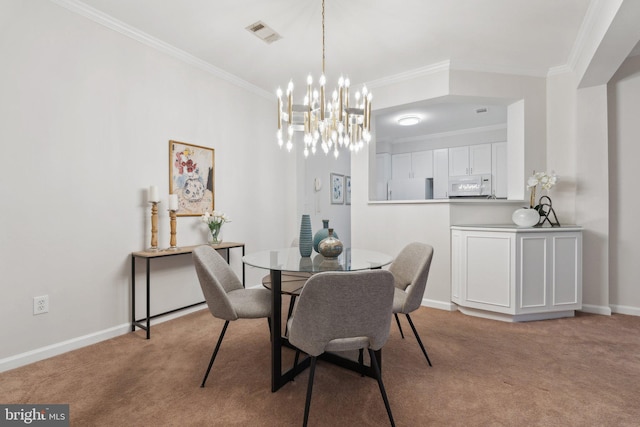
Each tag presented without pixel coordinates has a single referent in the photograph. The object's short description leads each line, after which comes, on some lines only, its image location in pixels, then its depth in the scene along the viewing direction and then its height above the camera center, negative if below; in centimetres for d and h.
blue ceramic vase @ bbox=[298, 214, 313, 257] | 219 -19
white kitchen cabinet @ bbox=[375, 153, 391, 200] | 653 +84
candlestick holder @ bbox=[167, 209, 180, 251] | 282 -15
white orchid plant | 307 +32
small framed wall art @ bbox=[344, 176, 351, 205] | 631 +45
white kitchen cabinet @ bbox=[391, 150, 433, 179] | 614 +99
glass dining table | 176 -31
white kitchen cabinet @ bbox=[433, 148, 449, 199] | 591 +77
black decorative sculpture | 316 +0
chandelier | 198 +65
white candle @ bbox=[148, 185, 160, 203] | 264 +16
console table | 248 -53
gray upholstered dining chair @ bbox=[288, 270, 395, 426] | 131 -44
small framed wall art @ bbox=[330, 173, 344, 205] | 585 +47
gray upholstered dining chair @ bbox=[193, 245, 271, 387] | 175 -53
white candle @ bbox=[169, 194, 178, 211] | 277 +9
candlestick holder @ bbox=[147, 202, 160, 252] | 267 -12
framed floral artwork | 297 +36
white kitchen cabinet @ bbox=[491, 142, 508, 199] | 532 +75
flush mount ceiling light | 483 +148
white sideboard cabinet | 284 -55
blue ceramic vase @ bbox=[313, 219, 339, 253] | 218 -16
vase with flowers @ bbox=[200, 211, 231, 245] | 311 -9
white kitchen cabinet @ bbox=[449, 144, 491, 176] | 550 +97
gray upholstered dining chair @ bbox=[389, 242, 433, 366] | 191 -43
